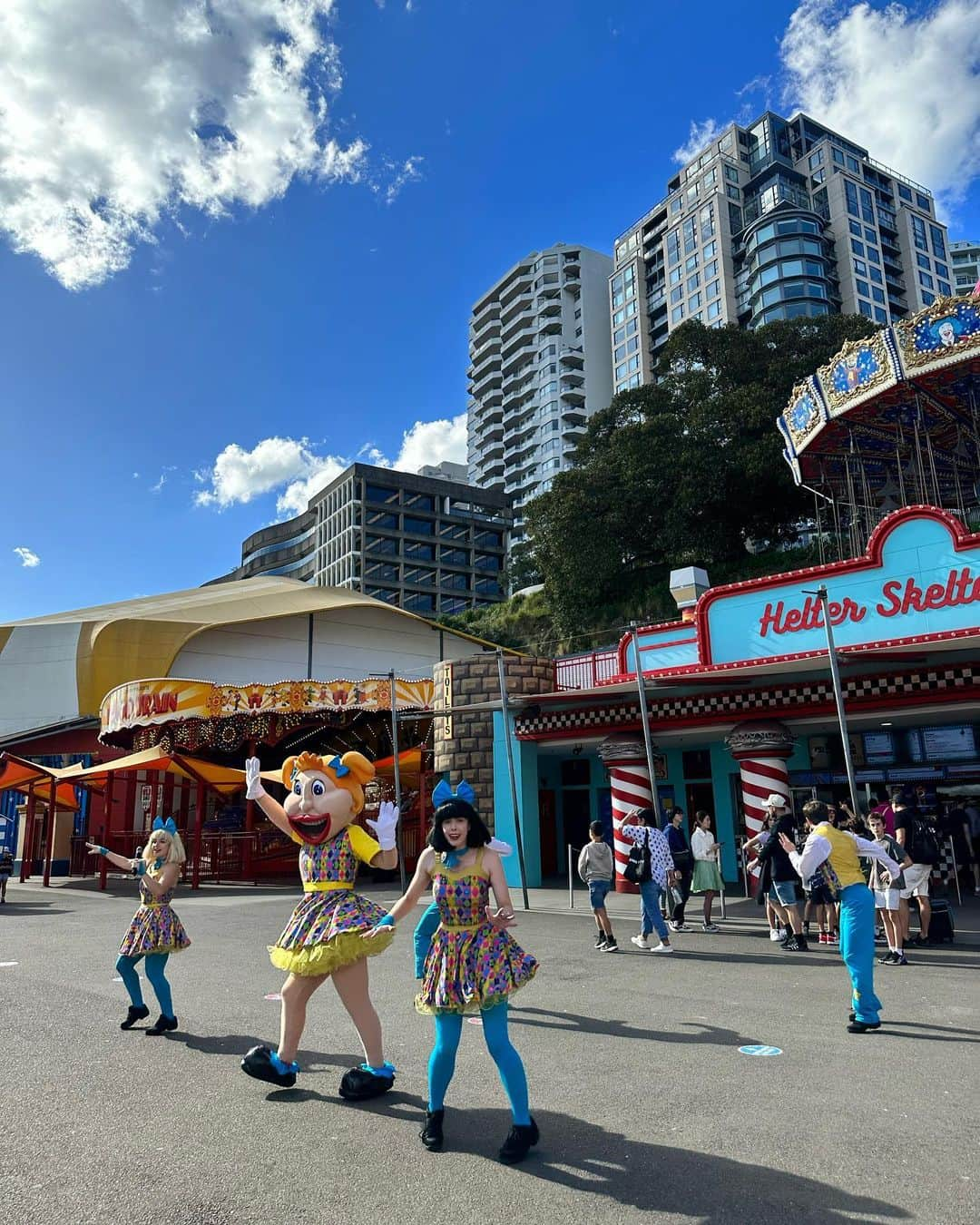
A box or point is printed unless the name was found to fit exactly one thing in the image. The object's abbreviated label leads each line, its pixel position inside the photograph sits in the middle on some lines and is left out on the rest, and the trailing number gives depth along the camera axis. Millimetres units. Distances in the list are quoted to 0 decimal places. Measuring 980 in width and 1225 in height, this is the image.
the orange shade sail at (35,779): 22766
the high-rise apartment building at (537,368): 86750
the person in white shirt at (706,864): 12758
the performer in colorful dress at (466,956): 4227
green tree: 34781
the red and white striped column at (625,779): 17797
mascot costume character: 5004
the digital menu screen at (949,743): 16391
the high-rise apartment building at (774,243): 71750
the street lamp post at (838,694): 11255
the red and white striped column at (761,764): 15914
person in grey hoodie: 10359
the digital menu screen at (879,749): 17188
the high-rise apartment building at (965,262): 97812
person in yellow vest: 6383
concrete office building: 78000
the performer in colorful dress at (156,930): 6660
